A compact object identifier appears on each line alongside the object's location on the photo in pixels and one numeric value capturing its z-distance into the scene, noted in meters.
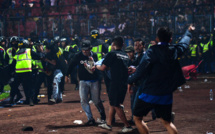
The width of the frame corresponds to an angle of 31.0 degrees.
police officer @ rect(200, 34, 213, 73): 21.89
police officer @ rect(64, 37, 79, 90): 18.20
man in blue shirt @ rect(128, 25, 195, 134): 5.43
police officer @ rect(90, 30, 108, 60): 14.43
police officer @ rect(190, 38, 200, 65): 22.05
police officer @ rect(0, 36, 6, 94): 15.05
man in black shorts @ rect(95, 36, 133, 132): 7.90
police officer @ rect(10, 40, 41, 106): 12.07
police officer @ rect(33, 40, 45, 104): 12.81
